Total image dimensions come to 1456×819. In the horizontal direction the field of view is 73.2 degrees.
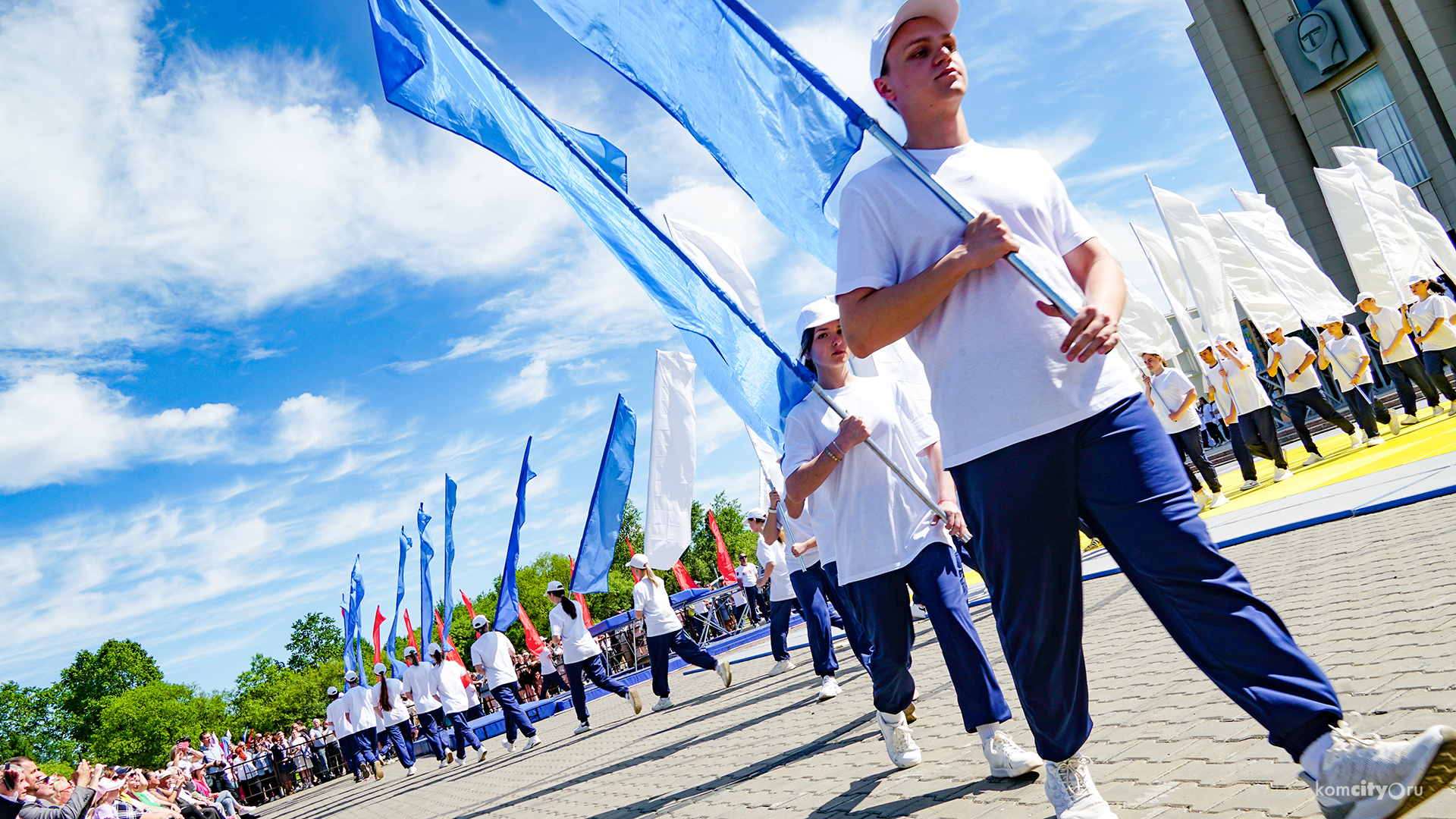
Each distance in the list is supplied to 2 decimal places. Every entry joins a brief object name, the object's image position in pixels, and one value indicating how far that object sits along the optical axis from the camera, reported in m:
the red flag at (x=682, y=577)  29.83
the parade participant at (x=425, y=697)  16.83
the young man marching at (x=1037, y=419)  2.26
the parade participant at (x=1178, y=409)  12.16
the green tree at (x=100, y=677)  73.44
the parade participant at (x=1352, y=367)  13.26
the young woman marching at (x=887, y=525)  3.90
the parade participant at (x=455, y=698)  15.51
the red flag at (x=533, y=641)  24.19
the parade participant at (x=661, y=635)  12.65
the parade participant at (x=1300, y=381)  13.59
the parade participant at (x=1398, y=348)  13.86
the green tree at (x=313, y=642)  91.44
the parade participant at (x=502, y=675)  14.20
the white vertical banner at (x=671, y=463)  11.65
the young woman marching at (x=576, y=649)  13.27
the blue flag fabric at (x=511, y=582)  13.53
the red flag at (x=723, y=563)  29.12
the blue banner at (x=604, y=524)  11.34
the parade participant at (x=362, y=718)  19.28
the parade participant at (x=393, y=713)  18.00
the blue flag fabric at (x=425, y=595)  19.47
